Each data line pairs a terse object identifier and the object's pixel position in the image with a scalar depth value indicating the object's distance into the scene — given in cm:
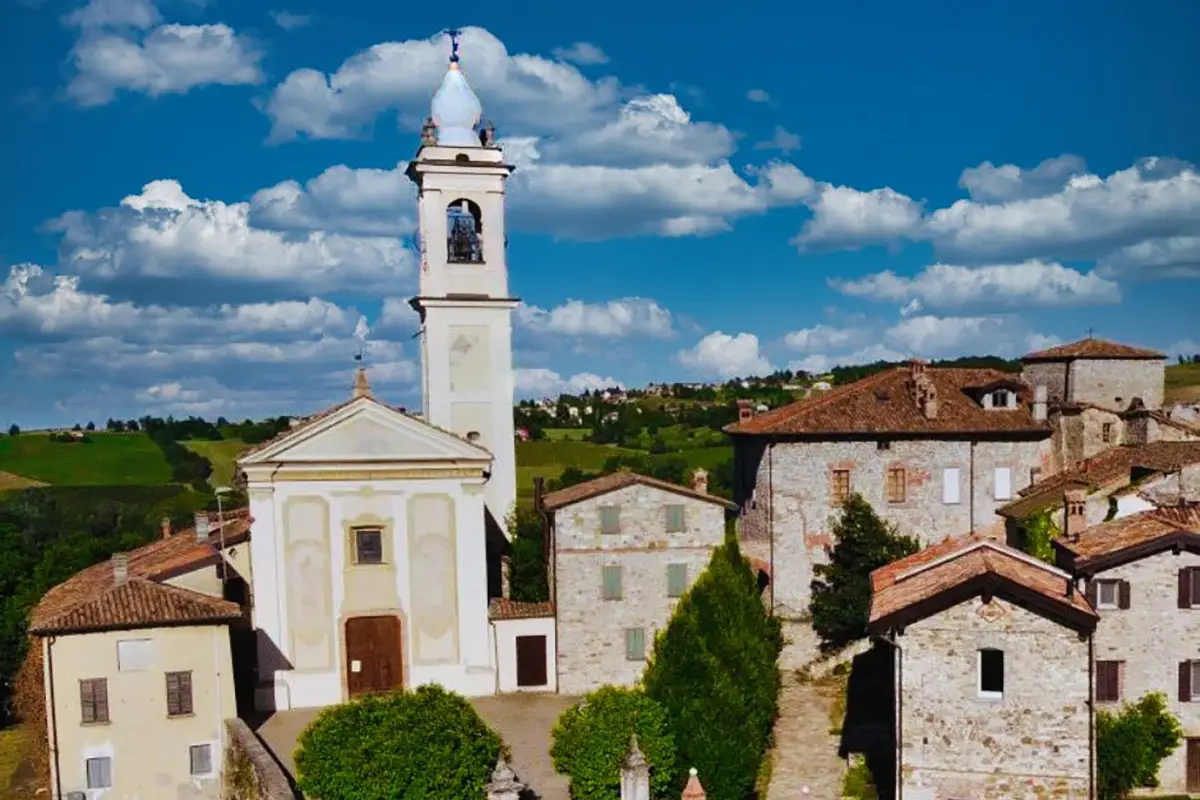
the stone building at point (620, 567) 3145
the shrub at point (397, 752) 1977
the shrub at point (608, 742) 2220
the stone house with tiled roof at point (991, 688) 2077
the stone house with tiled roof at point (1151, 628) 2533
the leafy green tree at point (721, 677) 2423
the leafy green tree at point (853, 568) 3472
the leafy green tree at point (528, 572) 3394
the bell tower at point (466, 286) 3428
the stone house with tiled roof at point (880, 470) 3638
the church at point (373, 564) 3012
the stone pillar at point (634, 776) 2094
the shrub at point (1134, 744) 2480
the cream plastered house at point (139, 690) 2475
